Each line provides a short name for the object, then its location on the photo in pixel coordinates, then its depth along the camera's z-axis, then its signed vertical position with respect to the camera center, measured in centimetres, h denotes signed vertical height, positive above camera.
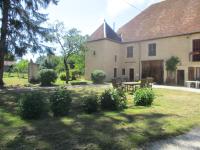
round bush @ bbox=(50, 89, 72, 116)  528 -90
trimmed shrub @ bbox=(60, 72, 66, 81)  2073 -1
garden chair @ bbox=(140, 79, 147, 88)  1095 -41
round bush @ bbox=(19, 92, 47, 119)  500 -97
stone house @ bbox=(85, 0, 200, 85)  1737 +425
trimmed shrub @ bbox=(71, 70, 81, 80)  2227 +46
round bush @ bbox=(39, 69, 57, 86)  1443 +8
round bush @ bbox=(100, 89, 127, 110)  607 -93
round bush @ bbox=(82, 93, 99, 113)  571 -101
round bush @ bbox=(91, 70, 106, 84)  1813 +12
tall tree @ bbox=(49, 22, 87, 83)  2079 +483
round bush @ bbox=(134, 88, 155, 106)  695 -94
